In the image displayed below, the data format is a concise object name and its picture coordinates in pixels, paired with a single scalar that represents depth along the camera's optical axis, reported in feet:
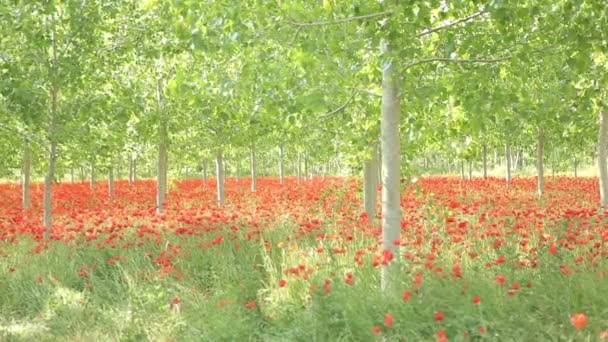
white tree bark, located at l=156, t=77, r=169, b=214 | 36.39
